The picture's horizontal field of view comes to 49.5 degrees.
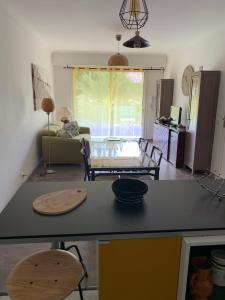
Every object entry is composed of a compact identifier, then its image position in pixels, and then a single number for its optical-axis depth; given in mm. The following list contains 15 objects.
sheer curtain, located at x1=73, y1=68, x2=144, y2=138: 6840
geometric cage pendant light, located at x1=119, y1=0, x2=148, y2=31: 1451
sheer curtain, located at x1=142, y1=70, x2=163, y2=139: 6965
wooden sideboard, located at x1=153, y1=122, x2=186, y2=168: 4617
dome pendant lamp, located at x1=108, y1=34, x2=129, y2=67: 4051
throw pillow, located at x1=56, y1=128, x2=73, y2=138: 4816
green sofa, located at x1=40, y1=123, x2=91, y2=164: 4660
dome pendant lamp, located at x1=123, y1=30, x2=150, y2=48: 2484
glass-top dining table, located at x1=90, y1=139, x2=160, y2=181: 2658
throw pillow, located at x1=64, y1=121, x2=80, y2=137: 5111
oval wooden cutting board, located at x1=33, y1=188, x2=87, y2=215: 1255
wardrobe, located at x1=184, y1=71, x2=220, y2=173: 4016
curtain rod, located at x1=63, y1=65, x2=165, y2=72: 6695
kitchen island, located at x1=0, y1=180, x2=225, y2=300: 1084
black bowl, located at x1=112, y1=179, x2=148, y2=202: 1339
